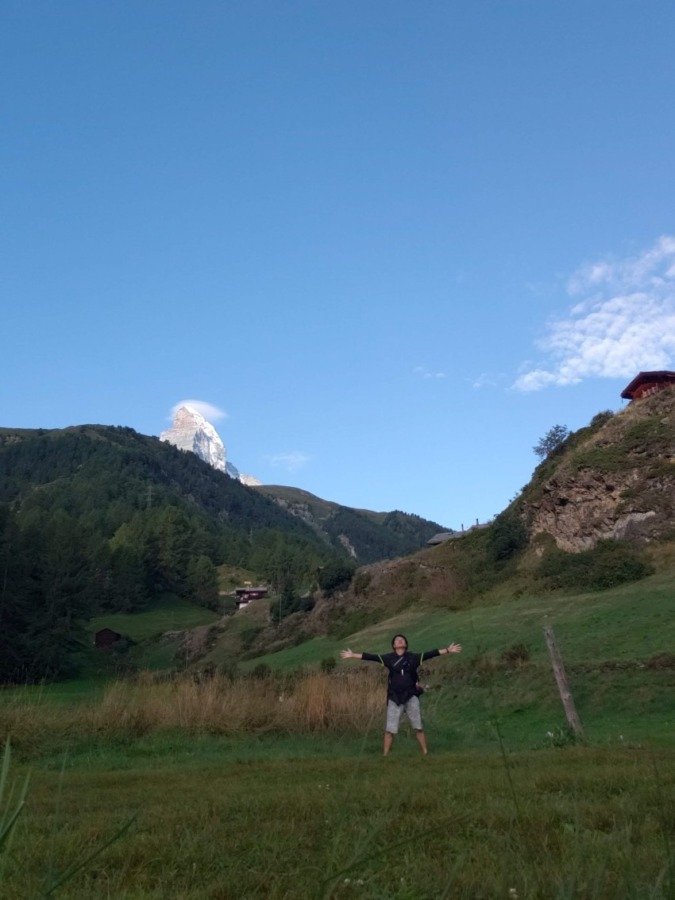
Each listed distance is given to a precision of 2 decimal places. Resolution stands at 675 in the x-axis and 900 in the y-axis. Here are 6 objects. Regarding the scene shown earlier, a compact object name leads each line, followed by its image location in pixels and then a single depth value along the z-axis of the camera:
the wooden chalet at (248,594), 111.06
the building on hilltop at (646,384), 56.56
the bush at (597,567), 37.94
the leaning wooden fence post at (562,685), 11.51
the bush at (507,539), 51.09
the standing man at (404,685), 10.58
